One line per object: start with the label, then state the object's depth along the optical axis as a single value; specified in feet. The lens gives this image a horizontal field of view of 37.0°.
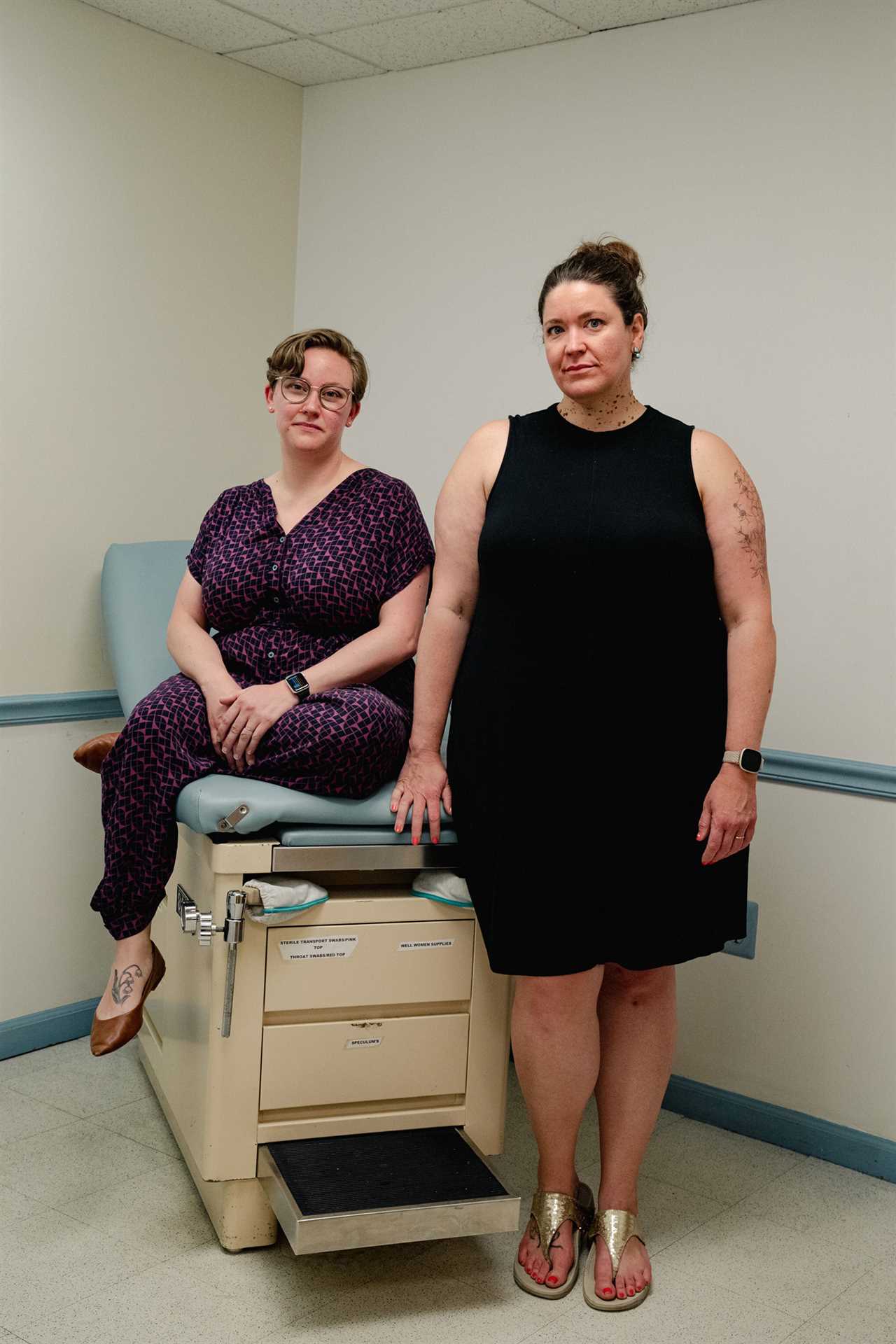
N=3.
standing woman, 6.40
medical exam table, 6.53
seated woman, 7.05
